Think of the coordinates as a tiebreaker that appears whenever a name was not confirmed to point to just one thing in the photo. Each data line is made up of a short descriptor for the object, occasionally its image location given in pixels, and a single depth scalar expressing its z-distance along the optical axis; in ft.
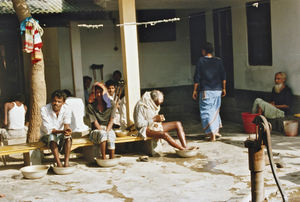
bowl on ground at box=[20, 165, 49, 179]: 25.27
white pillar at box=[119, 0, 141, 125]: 29.76
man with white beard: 34.99
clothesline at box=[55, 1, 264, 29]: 29.69
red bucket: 35.04
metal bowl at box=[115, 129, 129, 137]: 29.48
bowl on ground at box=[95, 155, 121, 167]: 27.22
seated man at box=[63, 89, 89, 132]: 30.94
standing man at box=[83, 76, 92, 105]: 42.81
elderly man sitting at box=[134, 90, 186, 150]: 29.09
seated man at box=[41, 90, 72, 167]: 26.76
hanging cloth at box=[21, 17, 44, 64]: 28.55
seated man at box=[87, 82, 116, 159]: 28.81
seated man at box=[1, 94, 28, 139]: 33.15
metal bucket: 33.40
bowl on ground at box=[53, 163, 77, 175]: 26.09
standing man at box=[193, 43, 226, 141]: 33.63
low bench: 26.51
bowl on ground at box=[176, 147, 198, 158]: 28.66
